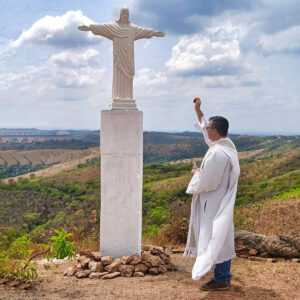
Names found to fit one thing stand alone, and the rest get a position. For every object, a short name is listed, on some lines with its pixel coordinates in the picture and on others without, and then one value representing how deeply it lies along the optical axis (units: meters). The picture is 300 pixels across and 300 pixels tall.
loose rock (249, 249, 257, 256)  6.18
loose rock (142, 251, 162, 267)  5.28
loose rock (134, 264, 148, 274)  5.20
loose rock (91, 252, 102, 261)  5.45
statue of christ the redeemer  5.52
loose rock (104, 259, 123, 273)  5.19
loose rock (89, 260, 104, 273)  5.22
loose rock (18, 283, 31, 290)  4.59
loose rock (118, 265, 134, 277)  5.11
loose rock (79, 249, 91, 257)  5.78
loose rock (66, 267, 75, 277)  5.21
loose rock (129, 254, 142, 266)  5.29
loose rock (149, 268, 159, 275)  5.17
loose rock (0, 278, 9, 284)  4.73
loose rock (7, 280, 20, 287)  4.66
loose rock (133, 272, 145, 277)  5.09
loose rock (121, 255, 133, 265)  5.30
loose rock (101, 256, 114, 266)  5.34
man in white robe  3.98
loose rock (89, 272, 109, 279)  5.06
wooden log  6.06
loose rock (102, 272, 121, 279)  4.97
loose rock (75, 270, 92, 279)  5.09
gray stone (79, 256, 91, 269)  5.33
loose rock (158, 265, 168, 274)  5.26
